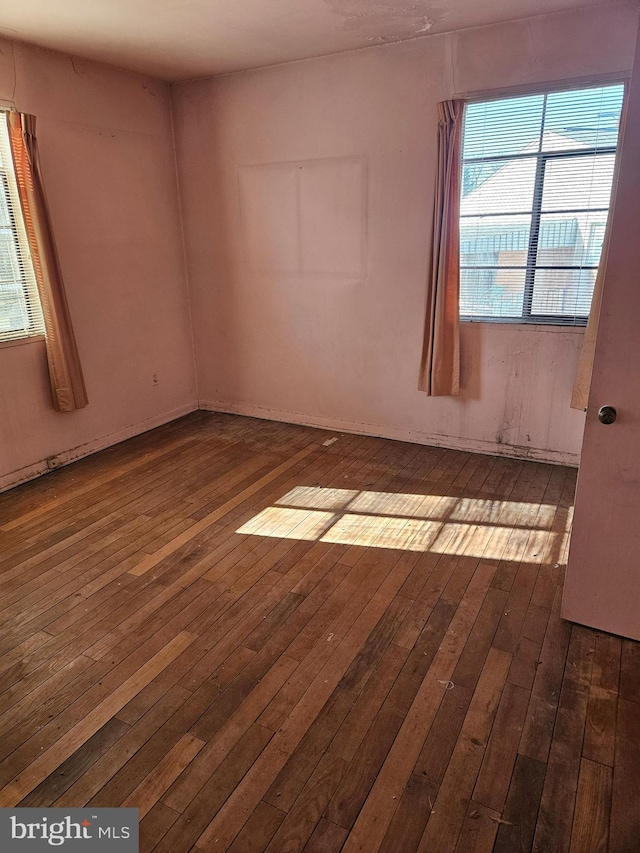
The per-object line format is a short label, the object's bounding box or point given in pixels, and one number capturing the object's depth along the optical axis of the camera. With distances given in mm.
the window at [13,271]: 3602
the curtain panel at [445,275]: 3688
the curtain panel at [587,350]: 3432
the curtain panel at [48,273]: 3564
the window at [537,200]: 3410
